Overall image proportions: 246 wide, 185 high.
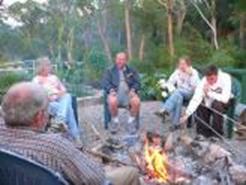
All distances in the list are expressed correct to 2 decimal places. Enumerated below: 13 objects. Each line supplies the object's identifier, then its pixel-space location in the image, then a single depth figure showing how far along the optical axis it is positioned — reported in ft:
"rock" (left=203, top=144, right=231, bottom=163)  8.09
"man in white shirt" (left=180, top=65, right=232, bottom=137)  10.81
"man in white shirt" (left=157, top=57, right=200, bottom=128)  11.51
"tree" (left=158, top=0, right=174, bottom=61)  22.10
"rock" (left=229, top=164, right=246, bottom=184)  7.37
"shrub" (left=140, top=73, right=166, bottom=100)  16.46
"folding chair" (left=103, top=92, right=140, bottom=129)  11.77
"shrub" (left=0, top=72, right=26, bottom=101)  17.33
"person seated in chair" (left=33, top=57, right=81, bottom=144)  10.23
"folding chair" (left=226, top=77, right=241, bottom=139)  10.98
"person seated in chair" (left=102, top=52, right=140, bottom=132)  11.57
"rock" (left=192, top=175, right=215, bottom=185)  7.38
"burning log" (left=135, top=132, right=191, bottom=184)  7.50
